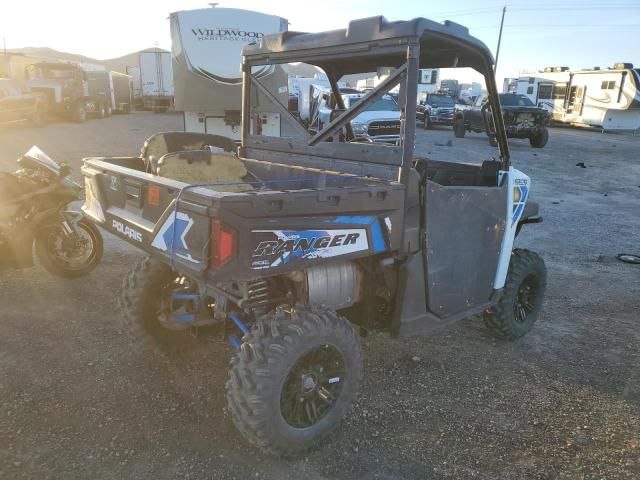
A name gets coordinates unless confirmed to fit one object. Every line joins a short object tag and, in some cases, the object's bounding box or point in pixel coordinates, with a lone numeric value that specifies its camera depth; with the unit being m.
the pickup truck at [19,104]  17.22
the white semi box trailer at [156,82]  29.88
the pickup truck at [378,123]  13.91
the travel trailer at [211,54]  10.73
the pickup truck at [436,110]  23.98
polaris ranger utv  2.38
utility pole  38.75
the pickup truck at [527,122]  17.83
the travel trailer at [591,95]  22.94
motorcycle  4.59
